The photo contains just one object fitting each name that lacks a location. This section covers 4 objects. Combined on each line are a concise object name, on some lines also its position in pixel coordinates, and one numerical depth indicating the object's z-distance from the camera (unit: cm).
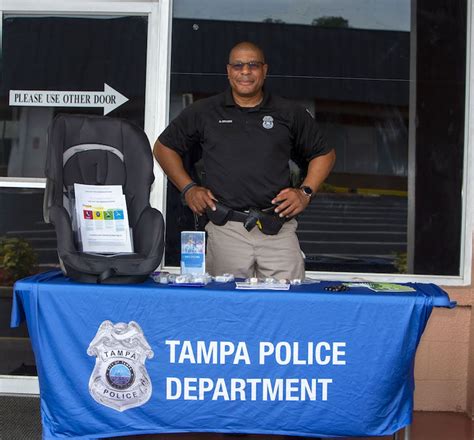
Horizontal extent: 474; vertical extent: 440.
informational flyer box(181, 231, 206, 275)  345
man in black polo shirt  386
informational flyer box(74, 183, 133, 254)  345
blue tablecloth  322
